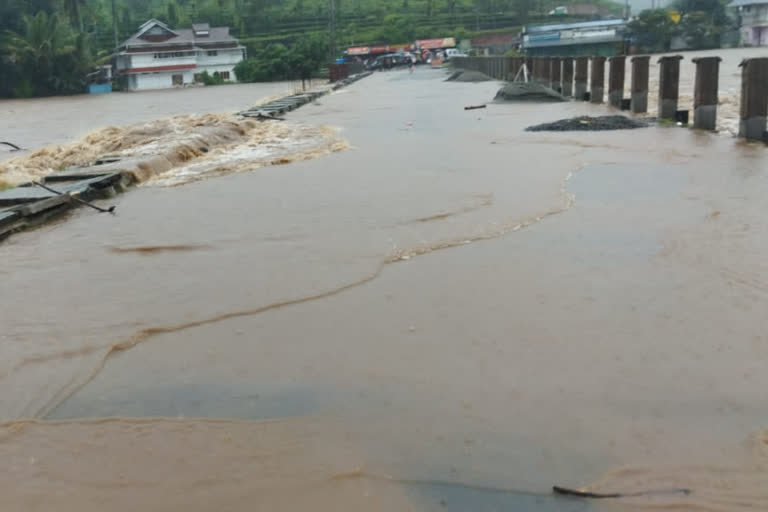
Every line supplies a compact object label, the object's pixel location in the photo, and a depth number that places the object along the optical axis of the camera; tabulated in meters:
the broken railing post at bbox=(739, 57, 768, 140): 10.62
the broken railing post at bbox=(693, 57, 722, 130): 12.19
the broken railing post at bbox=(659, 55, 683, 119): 14.16
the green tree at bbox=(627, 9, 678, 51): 79.06
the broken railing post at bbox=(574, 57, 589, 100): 21.81
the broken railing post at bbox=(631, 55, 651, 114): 16.30
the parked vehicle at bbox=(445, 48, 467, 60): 91.97
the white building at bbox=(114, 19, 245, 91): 75.62
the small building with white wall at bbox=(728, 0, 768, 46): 79.56
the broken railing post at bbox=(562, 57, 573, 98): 23.84
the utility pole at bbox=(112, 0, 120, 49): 85.14
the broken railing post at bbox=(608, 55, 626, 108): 18.05
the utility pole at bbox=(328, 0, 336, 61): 74.65
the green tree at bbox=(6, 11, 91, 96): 63.06
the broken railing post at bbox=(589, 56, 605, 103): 20.34
